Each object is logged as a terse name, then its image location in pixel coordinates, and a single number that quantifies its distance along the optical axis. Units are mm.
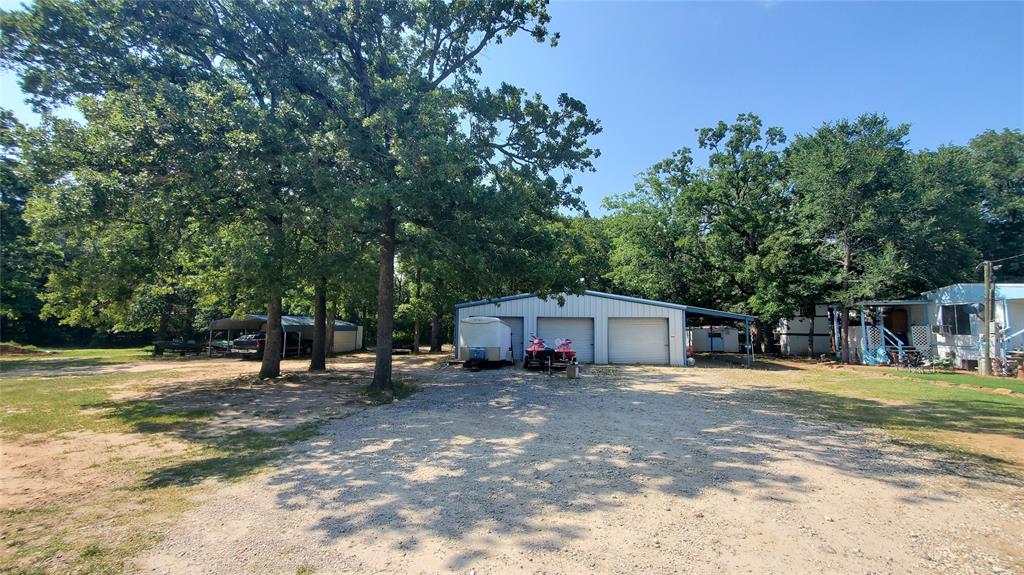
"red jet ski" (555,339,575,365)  18047
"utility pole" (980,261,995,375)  15930
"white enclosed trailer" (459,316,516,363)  18672
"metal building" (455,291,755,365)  21828
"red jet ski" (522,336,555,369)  17852
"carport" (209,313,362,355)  26562
